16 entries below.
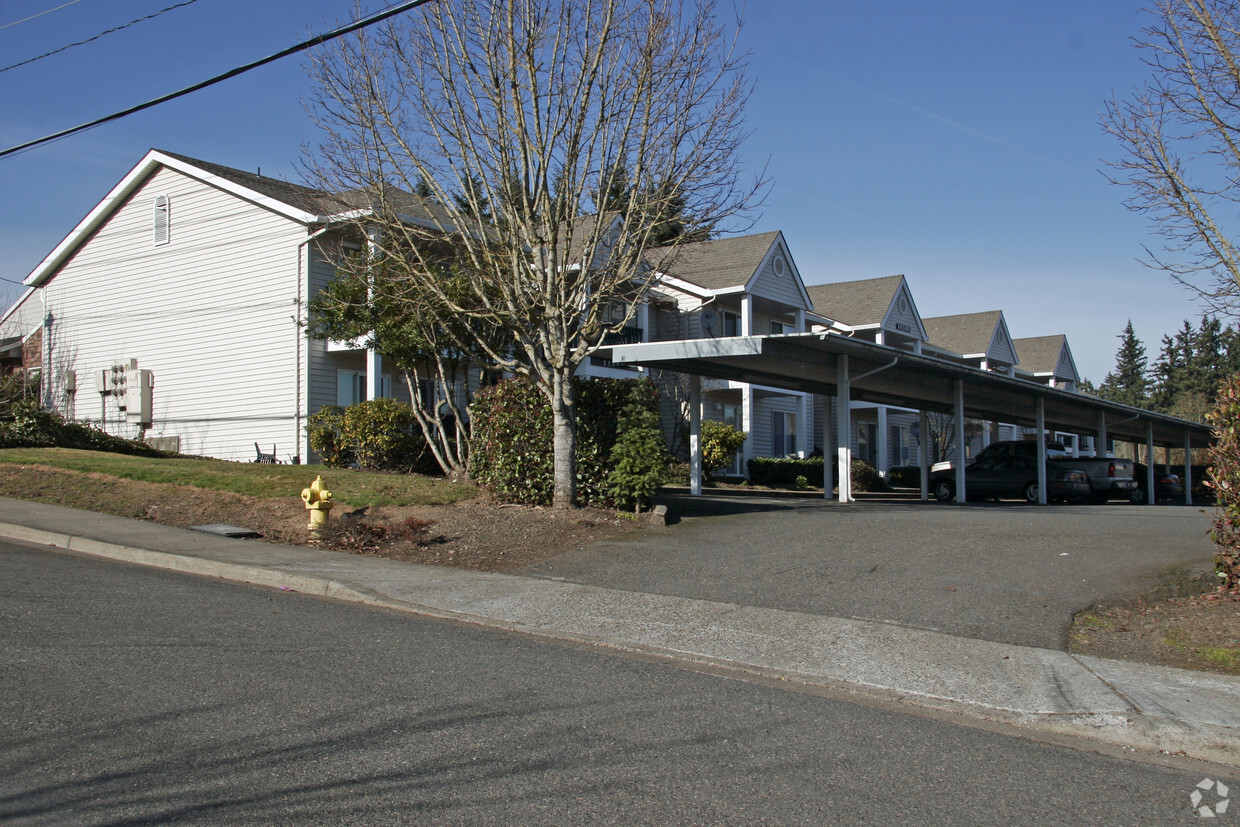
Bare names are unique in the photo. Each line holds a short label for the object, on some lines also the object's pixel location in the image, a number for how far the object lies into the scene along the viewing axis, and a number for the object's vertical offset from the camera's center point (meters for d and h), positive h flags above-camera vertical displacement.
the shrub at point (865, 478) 35.09 -1.14
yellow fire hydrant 13.61 -0.82
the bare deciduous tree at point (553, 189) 14.05 +3.89
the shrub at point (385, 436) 20.16 +0.20
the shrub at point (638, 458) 14.56 -0.18
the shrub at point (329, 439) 21.58 +0.14
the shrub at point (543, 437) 14.98 +0.14
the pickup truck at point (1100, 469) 29.20 -0.65
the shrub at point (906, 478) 39.62 -1.27
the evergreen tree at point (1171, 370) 114.23 +9.61
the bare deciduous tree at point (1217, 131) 11.26 +3.64
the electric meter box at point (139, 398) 26.53 +1.27
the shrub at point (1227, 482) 9.16 -0.32
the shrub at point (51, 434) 21.08 +0.22
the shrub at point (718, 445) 31.08 +0.04
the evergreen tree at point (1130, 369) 130.88 +10.86
